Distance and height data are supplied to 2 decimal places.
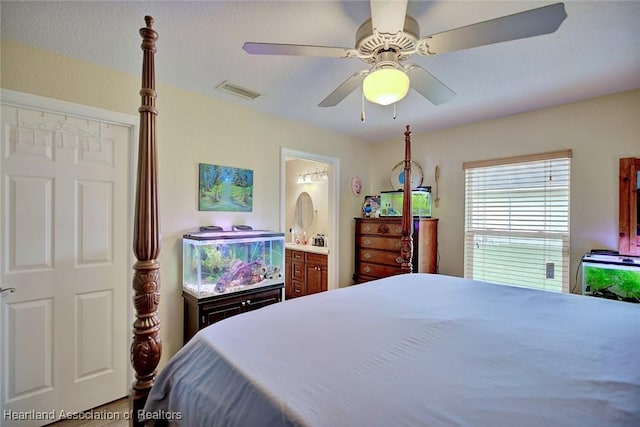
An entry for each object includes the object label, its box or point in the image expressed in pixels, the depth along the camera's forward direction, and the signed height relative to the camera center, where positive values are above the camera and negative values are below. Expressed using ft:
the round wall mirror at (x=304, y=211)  15.84 +0.11
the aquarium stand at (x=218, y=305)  7.52 -2.53
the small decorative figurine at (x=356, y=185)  13.26 +1.28
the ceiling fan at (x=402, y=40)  3.79 +2.60
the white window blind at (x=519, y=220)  9.24 -0.20
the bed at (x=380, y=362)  2.40 -1.57
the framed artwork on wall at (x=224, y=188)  8.60 +0.73
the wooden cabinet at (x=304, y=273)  12.84 -2.79
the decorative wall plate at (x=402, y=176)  12.44 +1.65
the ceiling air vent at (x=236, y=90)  7.86 +3.38
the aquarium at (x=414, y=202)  11.53 +0.46
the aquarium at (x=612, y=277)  7.16 -1.54
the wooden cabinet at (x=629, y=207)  7.95 +0.24
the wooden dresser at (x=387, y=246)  10.84 -1.27
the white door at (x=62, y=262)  6.01 -1.14
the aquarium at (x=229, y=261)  7.62 -1.36
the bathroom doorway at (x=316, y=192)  11.31 +1.07
